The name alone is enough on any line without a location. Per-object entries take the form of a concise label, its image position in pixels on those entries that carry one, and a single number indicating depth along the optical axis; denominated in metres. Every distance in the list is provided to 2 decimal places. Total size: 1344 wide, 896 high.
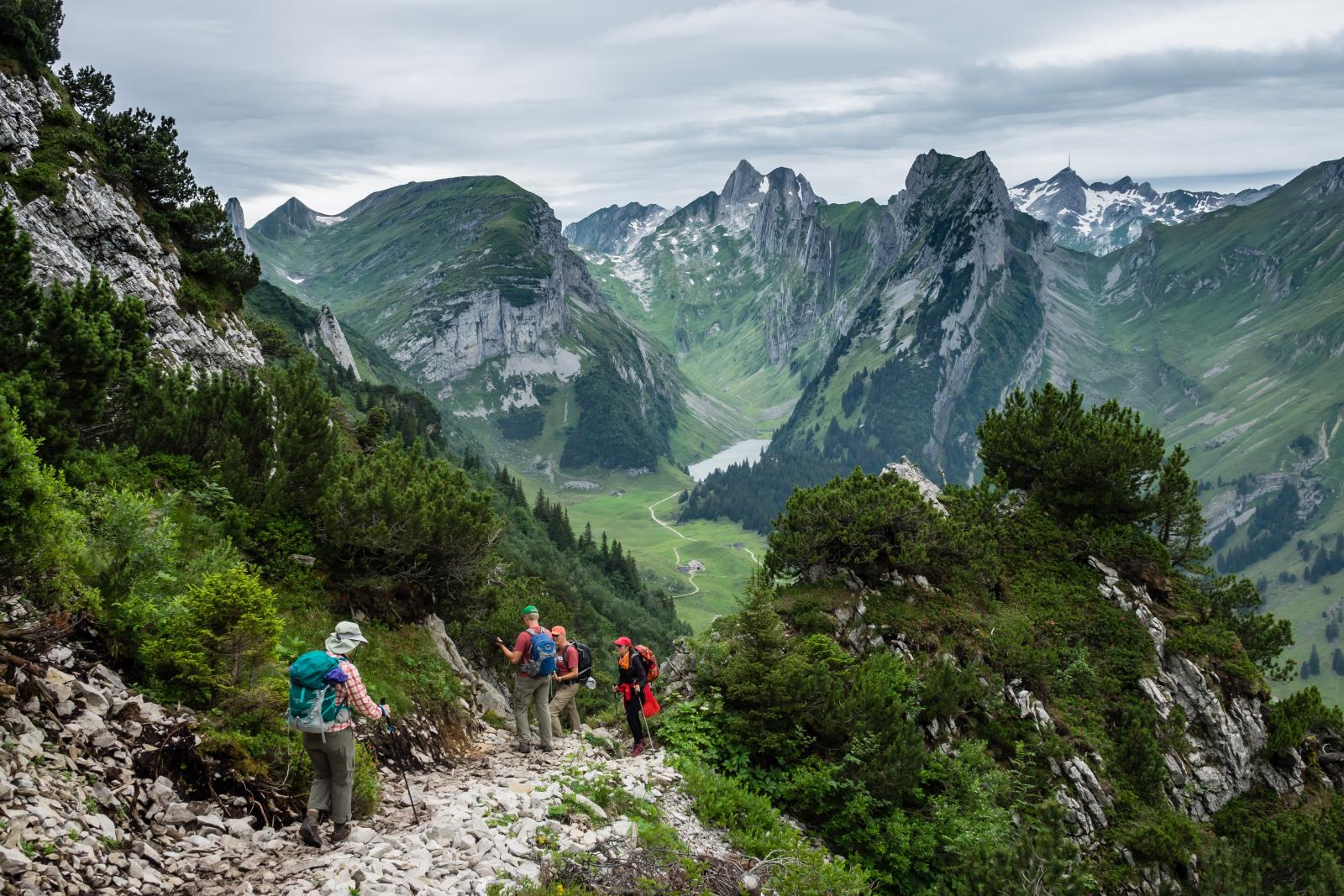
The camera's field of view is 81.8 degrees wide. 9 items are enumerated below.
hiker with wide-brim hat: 12.20
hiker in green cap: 19.17
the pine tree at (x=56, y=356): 20.50
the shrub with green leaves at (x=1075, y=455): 35.94
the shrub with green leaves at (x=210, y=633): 13.30
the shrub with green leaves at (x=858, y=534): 29.27
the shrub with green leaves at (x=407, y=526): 23.45
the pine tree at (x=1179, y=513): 36.62
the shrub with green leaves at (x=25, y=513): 11.31
